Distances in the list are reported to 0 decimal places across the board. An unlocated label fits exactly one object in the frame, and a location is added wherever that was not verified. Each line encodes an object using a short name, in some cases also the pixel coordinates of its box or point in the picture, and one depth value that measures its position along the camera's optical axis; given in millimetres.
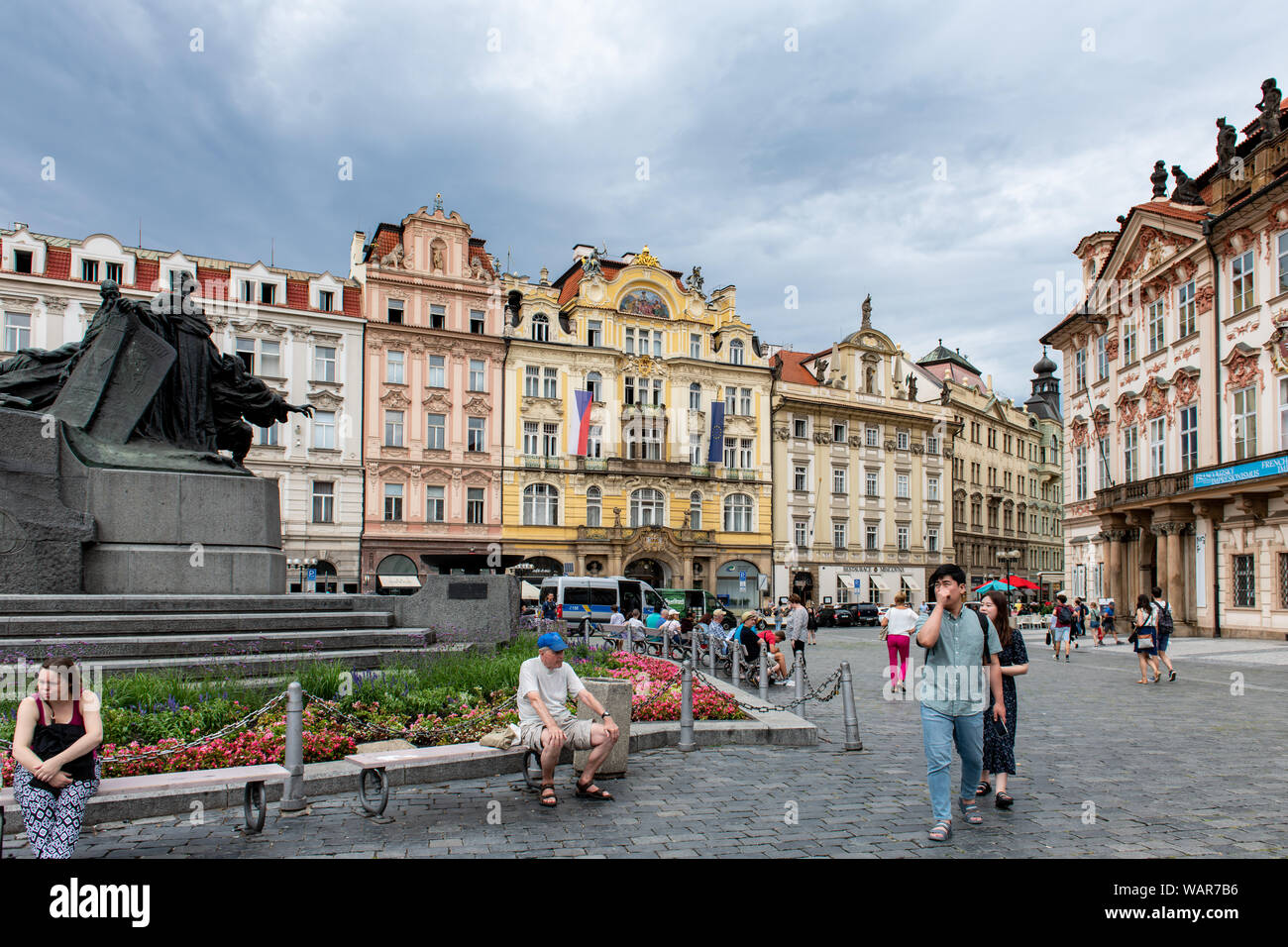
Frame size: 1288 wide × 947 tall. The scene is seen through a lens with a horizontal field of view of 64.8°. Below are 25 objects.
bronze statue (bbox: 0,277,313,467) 12242
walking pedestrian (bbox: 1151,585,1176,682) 18734
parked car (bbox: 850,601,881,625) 47656
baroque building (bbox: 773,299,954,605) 54594
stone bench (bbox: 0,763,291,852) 6324
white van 34500
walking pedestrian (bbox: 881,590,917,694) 16766
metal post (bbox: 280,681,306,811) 6824
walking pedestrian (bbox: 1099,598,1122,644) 33416
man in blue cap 7404
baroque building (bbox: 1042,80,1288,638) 28172
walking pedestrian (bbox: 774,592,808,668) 19734
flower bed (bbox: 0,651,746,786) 7172
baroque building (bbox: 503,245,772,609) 47938
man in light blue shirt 6516
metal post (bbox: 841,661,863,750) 10133
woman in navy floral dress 7551
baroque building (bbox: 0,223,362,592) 39188
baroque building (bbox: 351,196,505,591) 44219
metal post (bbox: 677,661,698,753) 9844
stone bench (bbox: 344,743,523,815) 6743
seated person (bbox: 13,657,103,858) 5195
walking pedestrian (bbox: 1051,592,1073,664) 25047
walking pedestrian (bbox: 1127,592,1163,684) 18562
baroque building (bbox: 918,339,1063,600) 64812
